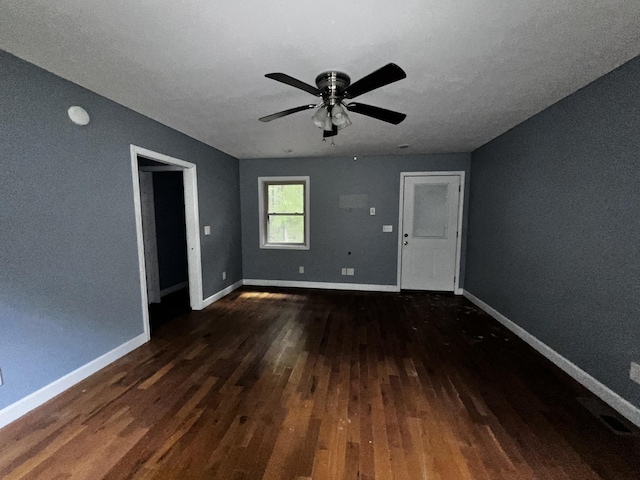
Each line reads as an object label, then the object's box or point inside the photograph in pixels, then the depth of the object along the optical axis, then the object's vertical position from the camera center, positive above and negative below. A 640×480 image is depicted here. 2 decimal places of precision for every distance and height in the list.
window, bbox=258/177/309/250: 4.95 +0.06
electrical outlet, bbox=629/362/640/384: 1.72 -1.03
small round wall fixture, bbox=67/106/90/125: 2.07 +0.81
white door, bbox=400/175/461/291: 4.50 -0.24
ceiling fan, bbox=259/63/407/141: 1.67 +0.85
